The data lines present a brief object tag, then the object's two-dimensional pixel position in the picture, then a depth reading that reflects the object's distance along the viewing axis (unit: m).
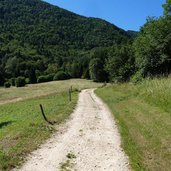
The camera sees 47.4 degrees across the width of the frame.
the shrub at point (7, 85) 75.29
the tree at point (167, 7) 27.06
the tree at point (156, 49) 26.54
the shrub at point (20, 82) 73.01
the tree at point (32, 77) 84.08
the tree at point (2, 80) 80.47
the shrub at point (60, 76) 81.75
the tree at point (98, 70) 70.05
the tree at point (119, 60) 50.26
